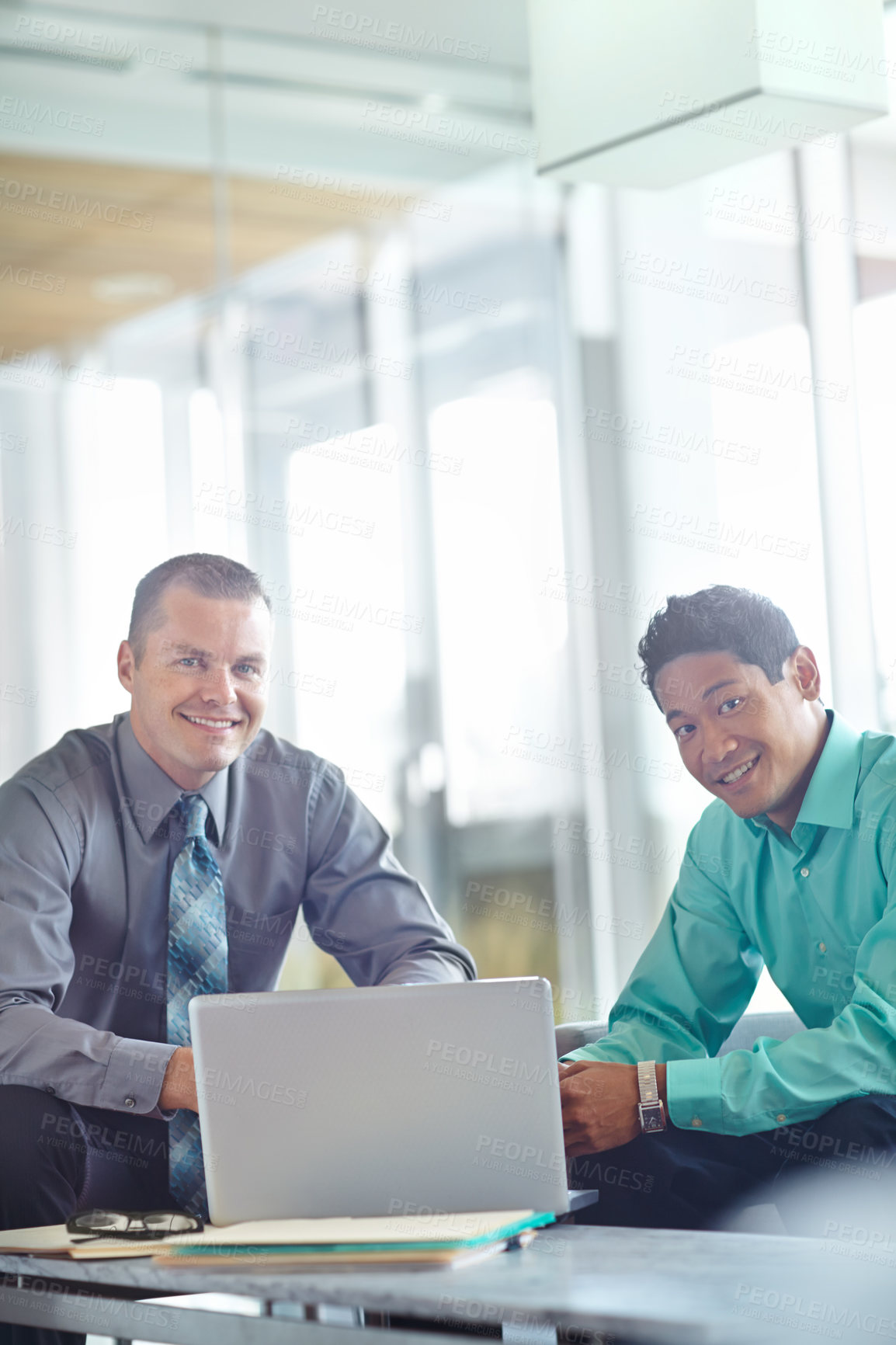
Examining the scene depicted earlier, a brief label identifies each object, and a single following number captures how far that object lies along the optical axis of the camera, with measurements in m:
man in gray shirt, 3.54
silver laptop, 2.87
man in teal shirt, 3.26
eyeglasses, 2.92
